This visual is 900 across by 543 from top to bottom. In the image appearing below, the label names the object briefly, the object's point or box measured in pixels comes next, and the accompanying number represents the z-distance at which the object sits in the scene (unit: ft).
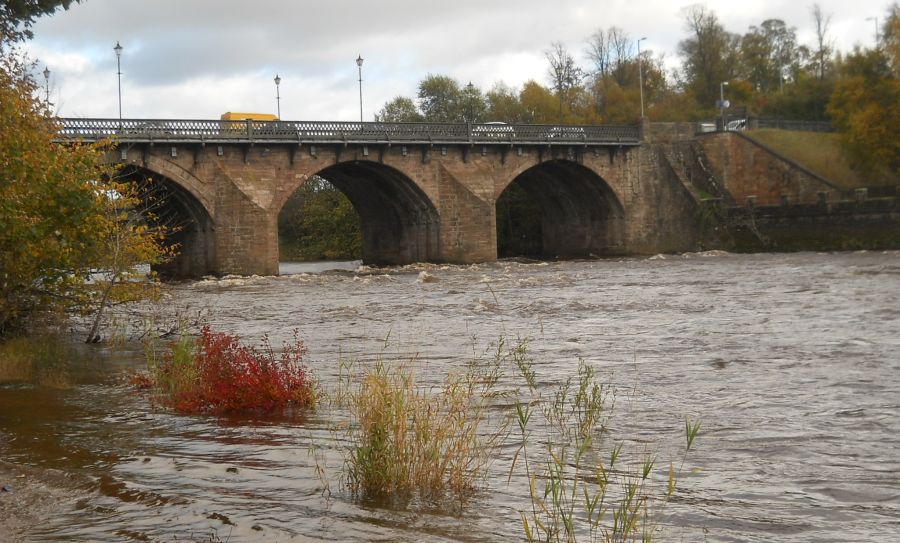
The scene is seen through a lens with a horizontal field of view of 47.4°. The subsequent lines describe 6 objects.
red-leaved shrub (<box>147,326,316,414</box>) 38.63
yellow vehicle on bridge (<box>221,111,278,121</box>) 187.71
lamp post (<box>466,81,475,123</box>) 303.07
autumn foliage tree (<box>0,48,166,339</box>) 49.42
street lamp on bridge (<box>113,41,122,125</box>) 171.32
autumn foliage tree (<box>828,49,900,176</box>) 173.99
